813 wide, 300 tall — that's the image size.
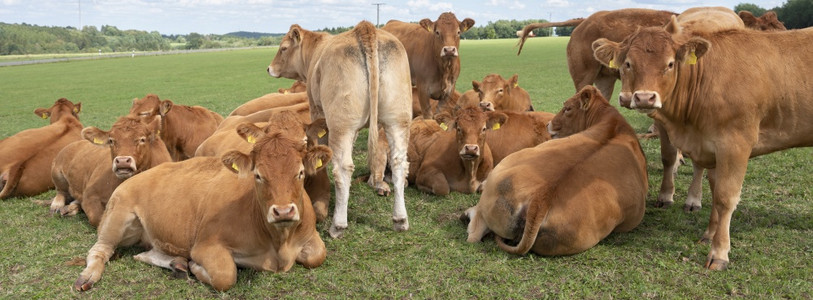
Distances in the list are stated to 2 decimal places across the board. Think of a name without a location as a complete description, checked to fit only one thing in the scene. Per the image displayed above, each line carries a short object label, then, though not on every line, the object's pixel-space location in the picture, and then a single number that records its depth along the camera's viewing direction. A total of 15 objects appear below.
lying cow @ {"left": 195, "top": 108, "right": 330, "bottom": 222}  6.52
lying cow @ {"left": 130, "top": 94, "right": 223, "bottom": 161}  8.73
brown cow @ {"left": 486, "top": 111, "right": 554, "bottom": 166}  8.38
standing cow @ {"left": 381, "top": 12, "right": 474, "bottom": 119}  10.53
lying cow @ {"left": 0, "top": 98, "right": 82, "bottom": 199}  7.93
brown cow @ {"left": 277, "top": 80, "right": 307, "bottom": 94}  12.98
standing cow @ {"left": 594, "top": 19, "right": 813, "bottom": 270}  5.05
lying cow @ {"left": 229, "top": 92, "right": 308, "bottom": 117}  10.58
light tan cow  6.25
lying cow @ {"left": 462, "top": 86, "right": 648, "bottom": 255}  5.14
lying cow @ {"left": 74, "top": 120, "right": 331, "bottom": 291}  4.67
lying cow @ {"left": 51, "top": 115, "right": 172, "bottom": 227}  6.54
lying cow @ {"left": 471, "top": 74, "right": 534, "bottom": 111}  10.94
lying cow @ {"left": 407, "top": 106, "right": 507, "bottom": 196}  7.59
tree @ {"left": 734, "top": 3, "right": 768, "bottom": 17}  64.22
